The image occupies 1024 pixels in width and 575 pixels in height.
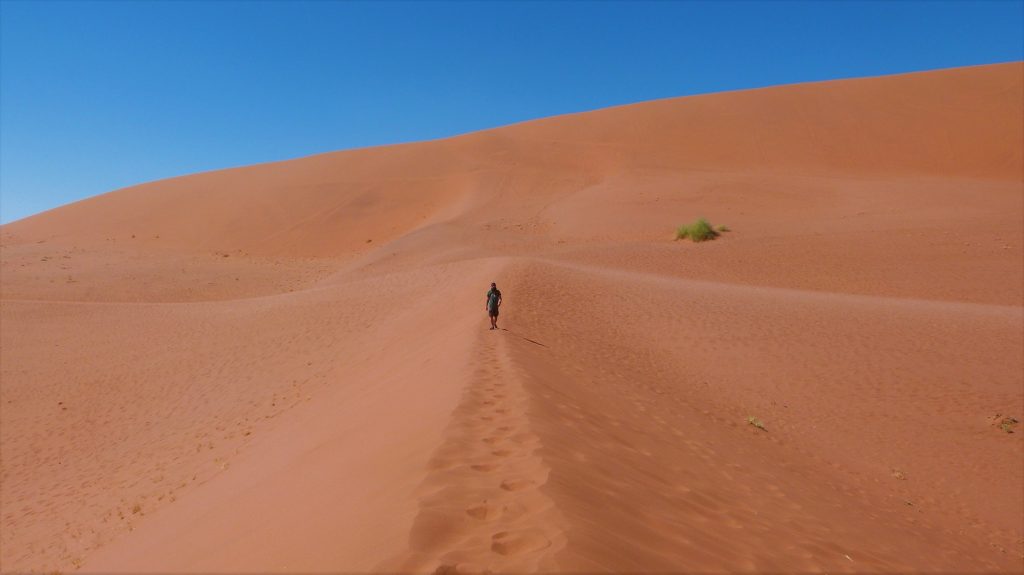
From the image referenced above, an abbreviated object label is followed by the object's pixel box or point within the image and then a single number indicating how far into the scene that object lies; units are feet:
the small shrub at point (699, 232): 90.84
